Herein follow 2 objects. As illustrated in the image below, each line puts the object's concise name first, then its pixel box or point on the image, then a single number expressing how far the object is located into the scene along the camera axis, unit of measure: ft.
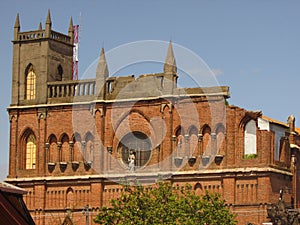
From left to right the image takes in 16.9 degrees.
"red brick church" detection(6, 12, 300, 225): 228.22
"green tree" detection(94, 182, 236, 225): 205.77
